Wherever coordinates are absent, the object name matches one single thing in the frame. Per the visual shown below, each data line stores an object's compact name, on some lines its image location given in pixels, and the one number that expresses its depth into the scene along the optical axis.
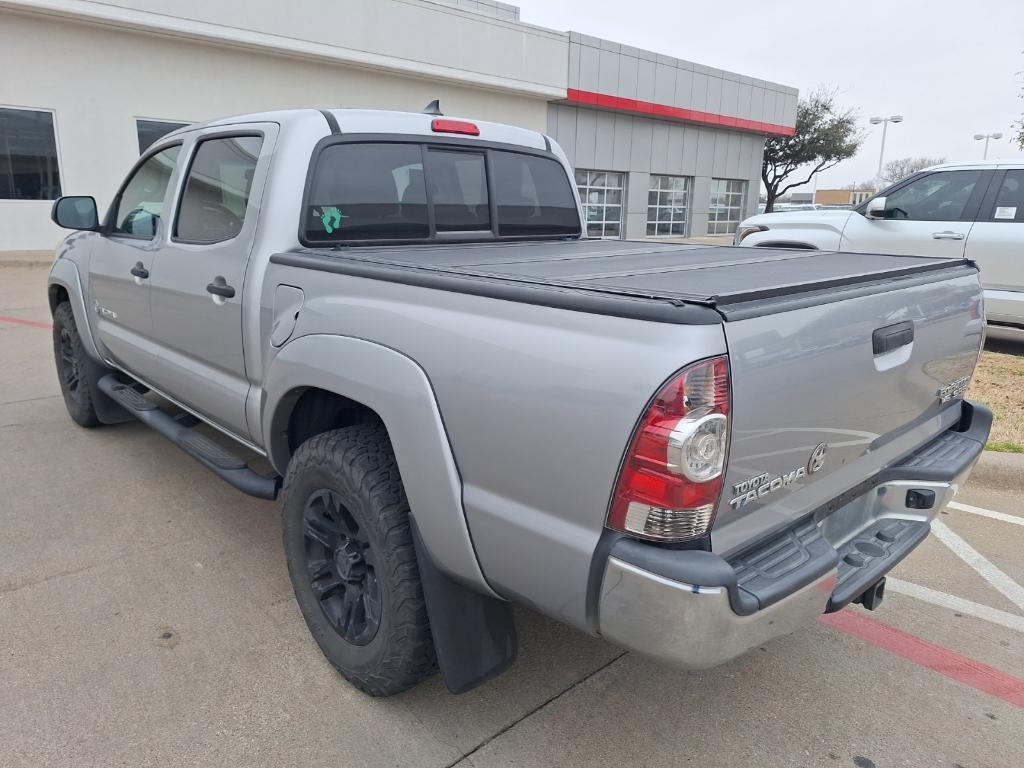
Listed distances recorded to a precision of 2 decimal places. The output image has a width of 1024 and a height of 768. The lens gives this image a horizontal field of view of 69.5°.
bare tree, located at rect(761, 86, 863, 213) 38.34
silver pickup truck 1.68
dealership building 14.98
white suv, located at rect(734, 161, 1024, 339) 7.11
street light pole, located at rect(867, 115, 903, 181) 38.16
